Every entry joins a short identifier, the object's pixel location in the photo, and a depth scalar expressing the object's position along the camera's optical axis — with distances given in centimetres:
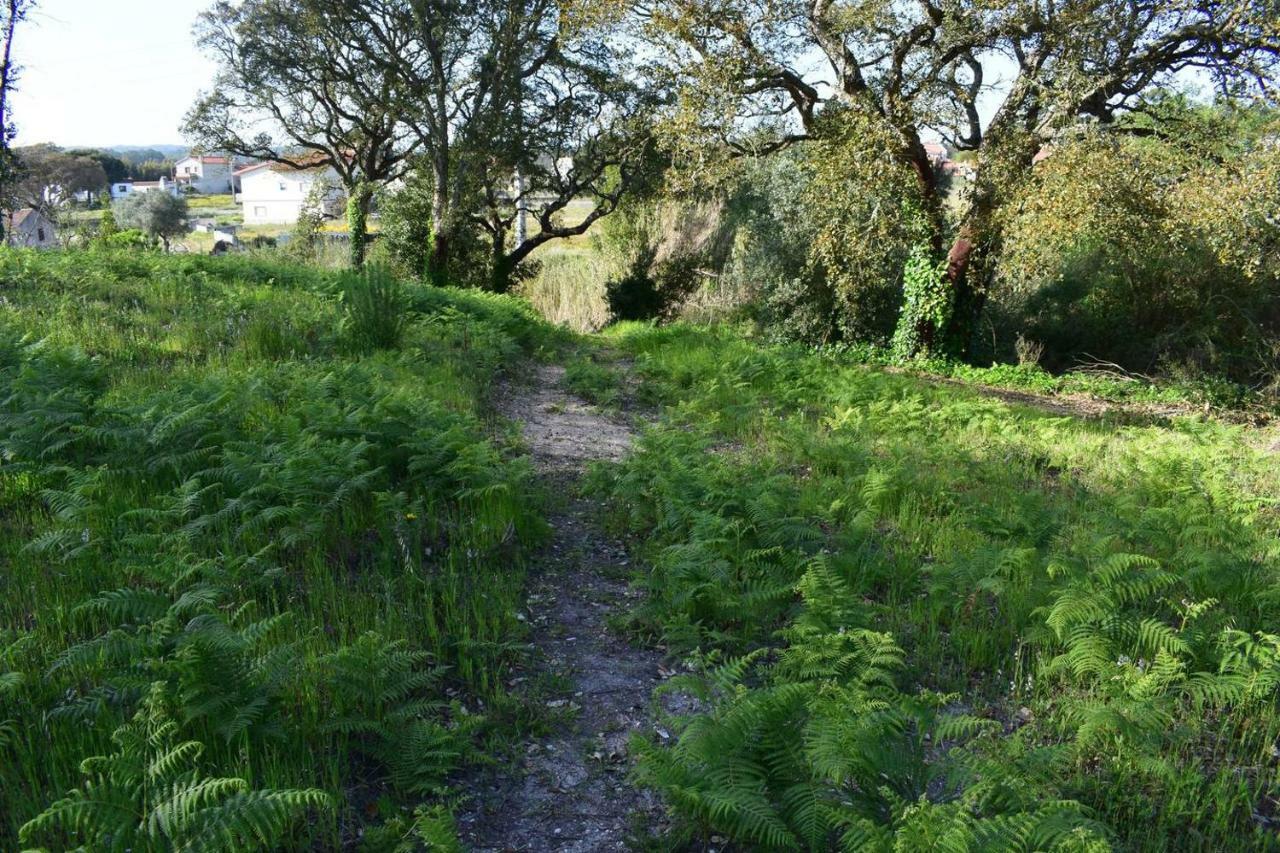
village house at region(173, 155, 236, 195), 13000
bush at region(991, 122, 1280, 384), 1209
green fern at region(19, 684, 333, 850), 248
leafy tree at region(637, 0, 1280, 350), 1289
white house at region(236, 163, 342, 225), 9081
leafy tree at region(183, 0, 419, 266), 2480
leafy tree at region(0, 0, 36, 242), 1725
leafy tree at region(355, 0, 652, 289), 2359
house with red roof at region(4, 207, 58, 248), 5081
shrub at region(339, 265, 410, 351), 973
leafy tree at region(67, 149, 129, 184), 8891
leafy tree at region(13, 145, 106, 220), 4819
